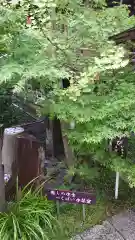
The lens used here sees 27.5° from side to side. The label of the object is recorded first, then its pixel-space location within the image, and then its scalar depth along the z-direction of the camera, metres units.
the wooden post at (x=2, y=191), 3.53
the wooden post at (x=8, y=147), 5.66
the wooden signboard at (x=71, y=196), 3.67
